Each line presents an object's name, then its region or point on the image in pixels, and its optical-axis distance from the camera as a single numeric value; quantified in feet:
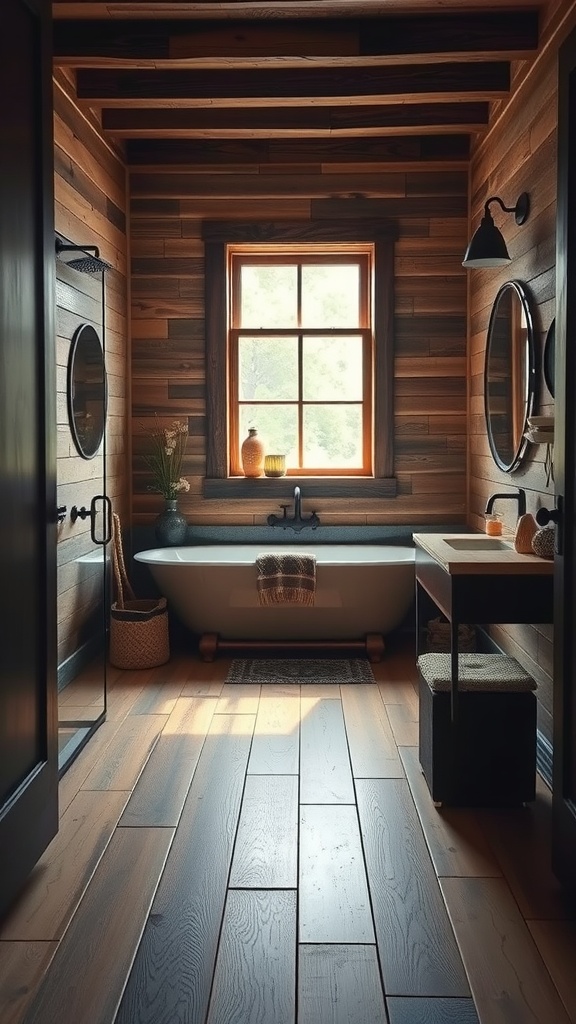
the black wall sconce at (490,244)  13.37
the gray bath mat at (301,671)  15.43
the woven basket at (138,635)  16.05
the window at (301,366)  18.61
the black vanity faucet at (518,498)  13.48
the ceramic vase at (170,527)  18.13
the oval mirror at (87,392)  14.19
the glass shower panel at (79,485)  13.52
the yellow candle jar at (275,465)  18.48
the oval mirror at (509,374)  13.17
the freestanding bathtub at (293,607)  16.20
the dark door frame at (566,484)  7.86
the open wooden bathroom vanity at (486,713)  9.86
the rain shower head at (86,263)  12.04
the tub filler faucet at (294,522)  18.39
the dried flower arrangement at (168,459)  18.35
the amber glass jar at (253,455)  18.48
